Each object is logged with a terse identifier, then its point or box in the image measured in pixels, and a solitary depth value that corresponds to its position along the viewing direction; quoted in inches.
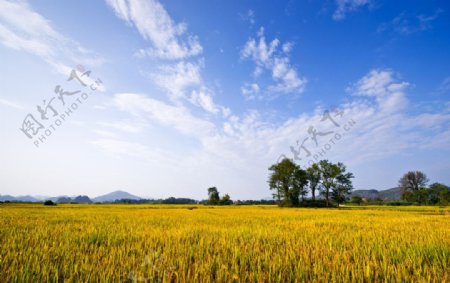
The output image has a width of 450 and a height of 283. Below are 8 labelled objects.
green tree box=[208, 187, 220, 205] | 4225.9
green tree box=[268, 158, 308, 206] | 2630.4
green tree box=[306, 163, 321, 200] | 2850.6
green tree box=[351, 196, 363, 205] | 4405.0
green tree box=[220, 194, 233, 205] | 4001.0
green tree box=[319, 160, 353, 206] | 2679.6
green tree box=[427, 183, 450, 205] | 3107.8
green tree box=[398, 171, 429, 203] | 3494.1
